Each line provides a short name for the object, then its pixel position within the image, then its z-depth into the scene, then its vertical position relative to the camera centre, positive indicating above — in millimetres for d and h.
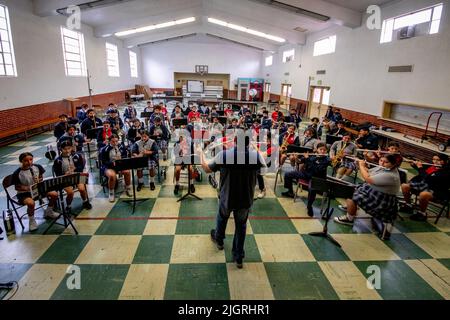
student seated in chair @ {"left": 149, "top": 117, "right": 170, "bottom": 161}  7414 -1070
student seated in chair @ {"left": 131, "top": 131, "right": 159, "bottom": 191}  5953 -1297
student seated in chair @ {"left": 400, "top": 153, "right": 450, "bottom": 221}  4867 -1618
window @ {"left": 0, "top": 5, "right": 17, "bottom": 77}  8711 +1424
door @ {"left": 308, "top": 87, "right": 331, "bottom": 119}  14828 -205
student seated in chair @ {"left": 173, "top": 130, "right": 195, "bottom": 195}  5711 -1305
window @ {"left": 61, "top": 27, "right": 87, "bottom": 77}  12867 +2026
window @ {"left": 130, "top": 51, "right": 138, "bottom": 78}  24183 +2706
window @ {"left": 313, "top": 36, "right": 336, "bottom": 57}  13859 +2846
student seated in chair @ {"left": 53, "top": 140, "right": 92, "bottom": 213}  4785 -1357
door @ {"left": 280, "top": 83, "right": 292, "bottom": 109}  20547 +142
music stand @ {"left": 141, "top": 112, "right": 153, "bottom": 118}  10311 -787
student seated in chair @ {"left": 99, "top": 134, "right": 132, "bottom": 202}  5367 -1475
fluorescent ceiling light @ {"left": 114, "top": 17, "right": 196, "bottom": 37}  18425 +4822
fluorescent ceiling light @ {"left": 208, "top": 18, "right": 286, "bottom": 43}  18953 +4920
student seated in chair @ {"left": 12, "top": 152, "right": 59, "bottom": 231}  4184 -1428
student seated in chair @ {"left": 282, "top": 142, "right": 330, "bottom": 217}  5012 -1428
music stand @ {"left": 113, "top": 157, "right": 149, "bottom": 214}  4523 -1206
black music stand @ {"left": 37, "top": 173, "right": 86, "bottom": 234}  3717 -1315
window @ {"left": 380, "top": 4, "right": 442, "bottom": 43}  7621 +2513
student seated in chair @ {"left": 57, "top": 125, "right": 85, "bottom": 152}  6535 -1134
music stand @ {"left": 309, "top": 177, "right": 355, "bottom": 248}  3807 -1309
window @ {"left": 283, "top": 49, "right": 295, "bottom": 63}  19594 +3167
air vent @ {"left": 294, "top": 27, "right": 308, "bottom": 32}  15691 +4054
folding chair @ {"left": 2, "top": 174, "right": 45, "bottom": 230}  4001 -1678
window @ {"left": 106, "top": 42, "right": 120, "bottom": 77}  18555 +2423
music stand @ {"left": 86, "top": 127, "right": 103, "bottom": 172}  7138 -1081
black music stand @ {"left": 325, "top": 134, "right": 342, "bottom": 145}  7211 -1114
